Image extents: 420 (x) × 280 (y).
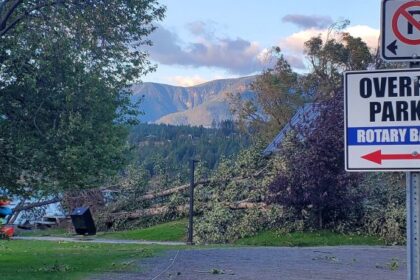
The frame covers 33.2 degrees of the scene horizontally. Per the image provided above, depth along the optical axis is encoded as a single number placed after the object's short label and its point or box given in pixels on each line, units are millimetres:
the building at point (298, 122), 29936
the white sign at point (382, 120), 3504
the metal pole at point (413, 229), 3387
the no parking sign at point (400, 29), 3484
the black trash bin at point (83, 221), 36188
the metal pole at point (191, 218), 28925
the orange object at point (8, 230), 34594
